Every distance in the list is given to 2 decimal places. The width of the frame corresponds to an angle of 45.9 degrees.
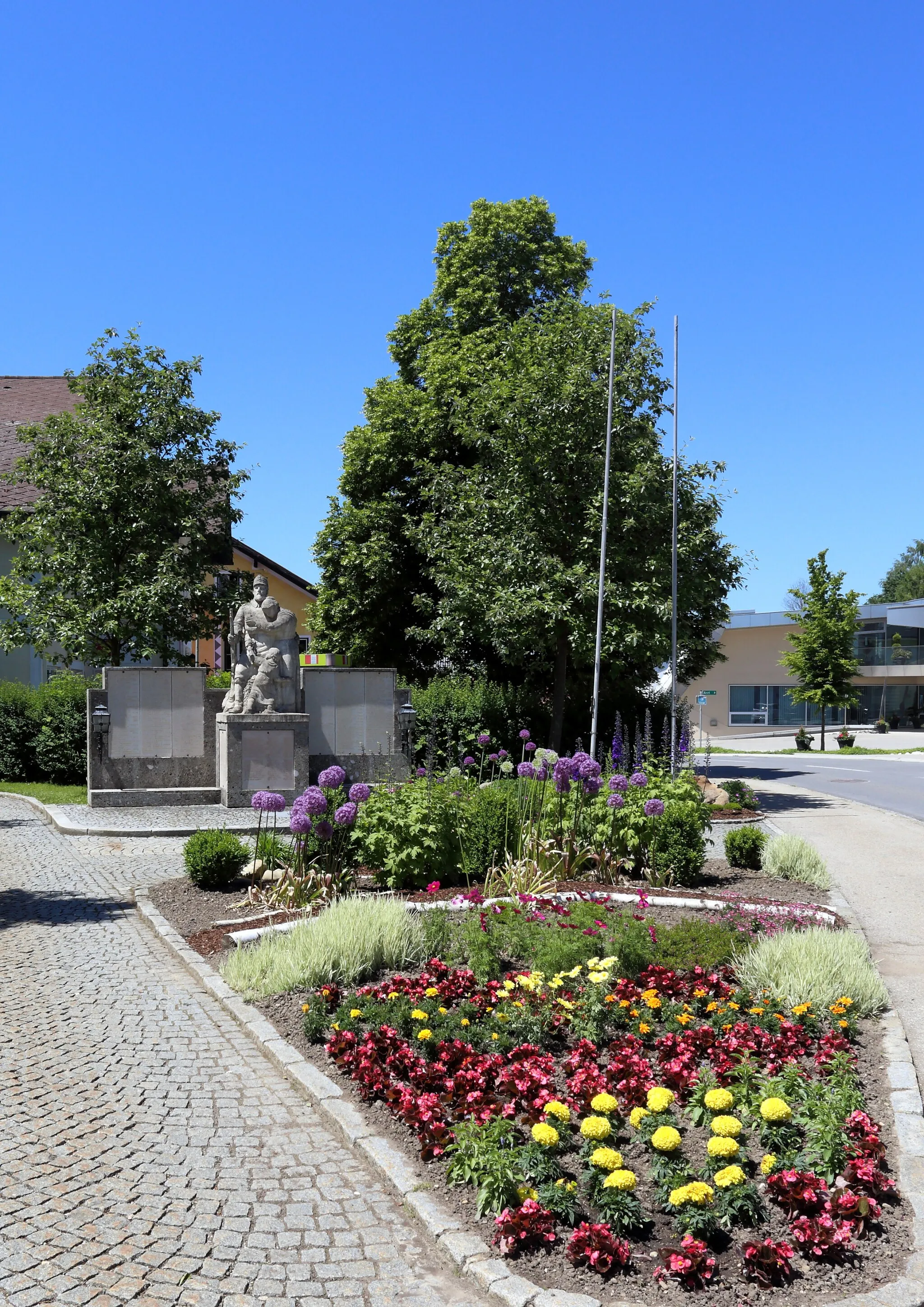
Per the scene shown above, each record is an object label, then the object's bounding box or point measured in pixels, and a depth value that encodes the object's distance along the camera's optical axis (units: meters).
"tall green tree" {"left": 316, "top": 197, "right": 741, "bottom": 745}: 20.89
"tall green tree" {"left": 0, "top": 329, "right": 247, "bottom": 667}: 22.66
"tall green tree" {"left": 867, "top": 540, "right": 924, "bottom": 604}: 113.69
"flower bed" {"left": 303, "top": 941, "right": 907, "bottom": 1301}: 3.93
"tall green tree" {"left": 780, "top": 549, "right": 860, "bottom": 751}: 44.78
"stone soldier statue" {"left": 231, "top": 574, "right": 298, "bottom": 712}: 17.73
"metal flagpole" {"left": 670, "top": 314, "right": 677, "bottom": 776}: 17.50
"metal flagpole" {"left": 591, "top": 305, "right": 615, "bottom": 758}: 17.20
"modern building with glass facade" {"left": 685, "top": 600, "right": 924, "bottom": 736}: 60.72
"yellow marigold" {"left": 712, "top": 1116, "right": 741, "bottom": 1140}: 4.51
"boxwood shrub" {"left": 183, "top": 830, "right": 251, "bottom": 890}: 10.66
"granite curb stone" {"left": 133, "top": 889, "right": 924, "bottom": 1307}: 3.66
